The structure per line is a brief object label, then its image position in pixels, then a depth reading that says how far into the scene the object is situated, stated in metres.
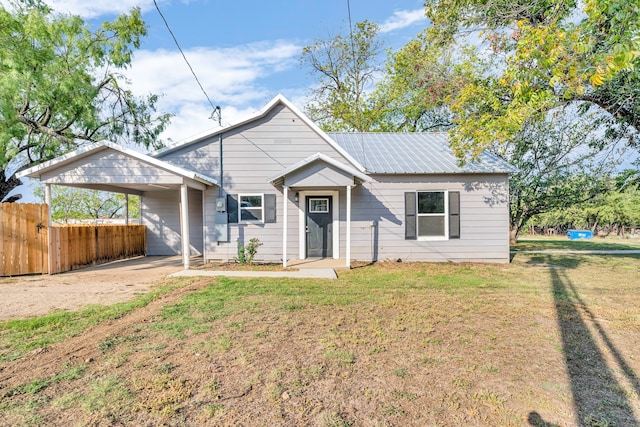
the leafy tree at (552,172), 13.21
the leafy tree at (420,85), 10.82
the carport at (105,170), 8.02
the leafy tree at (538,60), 4.83
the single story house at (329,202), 10.22
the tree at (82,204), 22.03
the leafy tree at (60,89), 9.81
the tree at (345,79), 22.64
